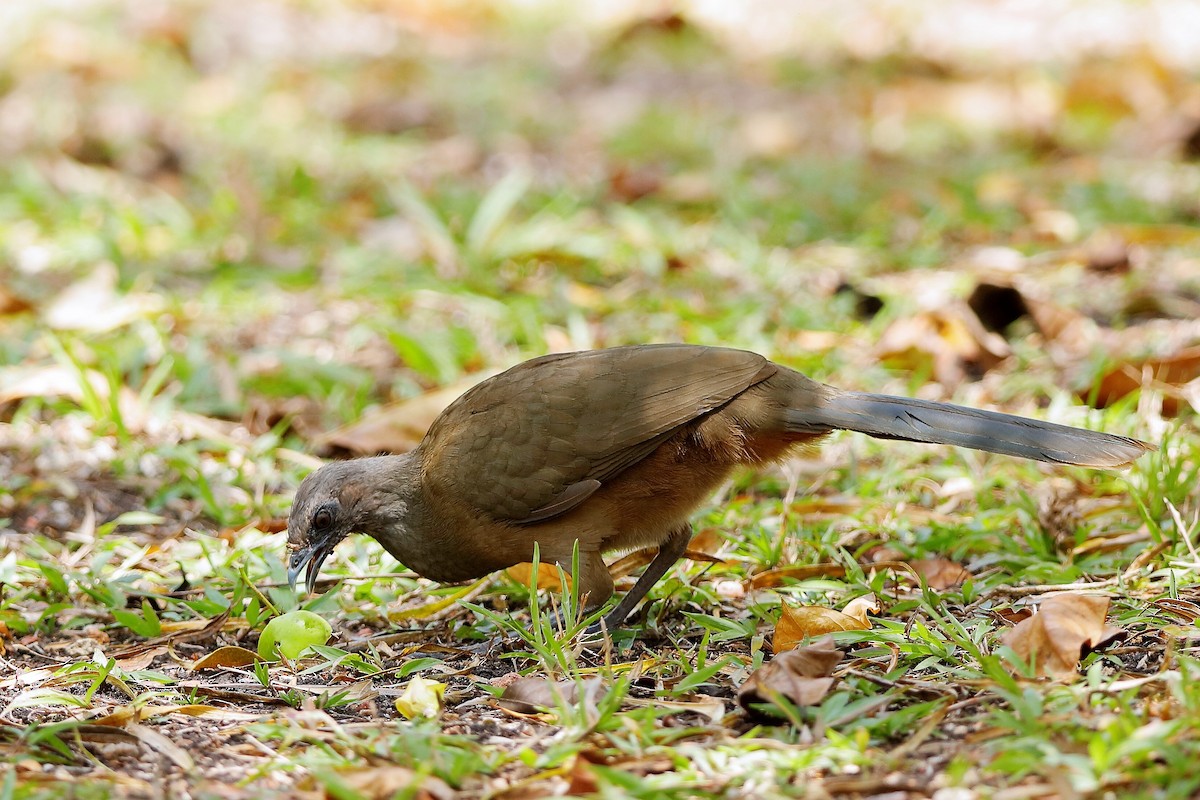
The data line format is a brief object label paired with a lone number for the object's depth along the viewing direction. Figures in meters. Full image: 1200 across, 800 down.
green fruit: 6.72
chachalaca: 7.31
